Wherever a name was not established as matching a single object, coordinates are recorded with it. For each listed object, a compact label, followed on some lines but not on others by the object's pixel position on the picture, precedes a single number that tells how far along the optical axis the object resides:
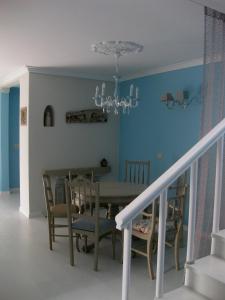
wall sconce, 4.33
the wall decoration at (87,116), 5.29
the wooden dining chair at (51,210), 3.64
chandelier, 3.42
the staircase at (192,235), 1.63
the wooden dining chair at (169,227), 2.98
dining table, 3.43
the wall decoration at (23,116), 4.97
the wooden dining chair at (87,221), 3.12
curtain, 2.24
